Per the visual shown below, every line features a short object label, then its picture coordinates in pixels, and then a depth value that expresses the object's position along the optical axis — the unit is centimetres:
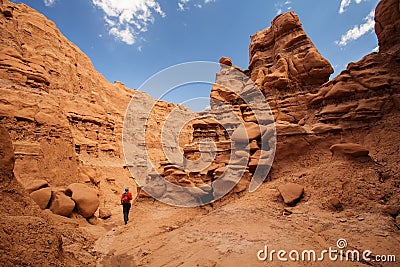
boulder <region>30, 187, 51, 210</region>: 730
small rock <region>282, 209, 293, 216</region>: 558
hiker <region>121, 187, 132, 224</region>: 840
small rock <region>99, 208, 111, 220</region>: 1084
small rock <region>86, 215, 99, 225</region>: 869
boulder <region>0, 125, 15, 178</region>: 450
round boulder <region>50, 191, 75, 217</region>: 754
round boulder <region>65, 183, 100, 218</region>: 842
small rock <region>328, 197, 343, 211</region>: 525
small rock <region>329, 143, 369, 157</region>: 630
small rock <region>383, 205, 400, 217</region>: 447
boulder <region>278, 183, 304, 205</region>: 608
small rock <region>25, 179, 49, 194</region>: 761
